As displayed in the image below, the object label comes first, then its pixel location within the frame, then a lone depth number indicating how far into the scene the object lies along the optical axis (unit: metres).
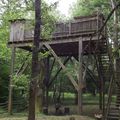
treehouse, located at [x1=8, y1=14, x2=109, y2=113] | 10.65
